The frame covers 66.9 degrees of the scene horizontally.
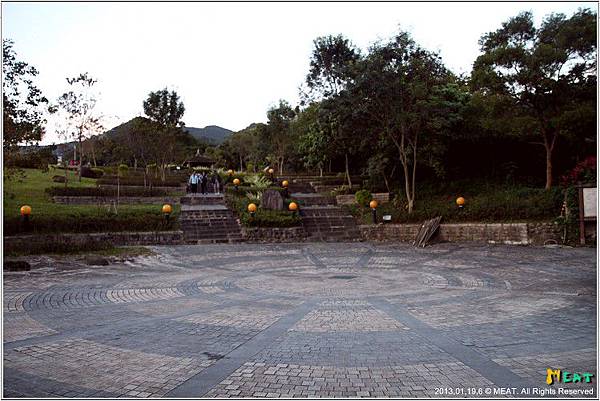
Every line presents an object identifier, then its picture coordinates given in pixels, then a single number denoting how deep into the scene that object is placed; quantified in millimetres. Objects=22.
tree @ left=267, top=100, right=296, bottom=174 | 39906
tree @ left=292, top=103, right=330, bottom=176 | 25281
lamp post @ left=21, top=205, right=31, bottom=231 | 15211
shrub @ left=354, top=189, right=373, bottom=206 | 22328
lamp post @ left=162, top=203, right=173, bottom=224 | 18139
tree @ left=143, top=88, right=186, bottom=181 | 32719
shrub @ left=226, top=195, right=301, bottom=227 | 19042
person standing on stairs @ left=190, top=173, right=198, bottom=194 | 27795
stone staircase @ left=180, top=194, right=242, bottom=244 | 18266
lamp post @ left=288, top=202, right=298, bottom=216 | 20000
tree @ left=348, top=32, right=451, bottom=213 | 17969
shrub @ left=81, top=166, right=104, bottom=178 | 34359
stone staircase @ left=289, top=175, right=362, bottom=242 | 19656
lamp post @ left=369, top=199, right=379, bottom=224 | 20172
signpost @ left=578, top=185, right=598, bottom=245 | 15039
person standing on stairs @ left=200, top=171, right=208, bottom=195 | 27828
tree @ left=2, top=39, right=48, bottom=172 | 14055
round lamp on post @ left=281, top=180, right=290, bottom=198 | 25189
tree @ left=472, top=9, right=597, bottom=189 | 15789
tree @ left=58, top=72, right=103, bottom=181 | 26500
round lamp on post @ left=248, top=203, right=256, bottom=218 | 19031
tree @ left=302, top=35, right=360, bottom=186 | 33250
